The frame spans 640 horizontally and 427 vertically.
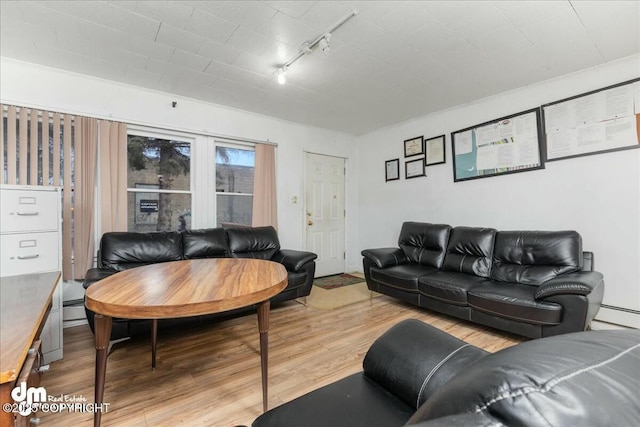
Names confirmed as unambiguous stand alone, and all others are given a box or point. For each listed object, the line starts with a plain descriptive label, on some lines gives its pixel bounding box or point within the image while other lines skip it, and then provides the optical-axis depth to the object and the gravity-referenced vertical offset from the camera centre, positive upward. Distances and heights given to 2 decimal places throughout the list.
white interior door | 4.68 +0.18
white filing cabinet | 1.97 -0.07
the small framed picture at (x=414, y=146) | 4.21 +1.14
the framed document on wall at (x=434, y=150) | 3.94 +1.00
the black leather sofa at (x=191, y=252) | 2.44 -0.31
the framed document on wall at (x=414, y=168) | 4.21 +0.80
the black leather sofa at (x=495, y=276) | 2.12 -0.60
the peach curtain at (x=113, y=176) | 2.92 +0.55
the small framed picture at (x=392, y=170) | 4.55 +0.84
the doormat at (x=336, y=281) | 4.23 -0.99
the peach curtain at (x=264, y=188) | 3.97 +0.51
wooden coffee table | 1.13 -0.32
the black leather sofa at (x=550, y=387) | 0.33 -0.23
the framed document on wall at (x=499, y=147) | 3.11 +0.86
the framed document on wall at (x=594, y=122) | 2.52 +0.91
